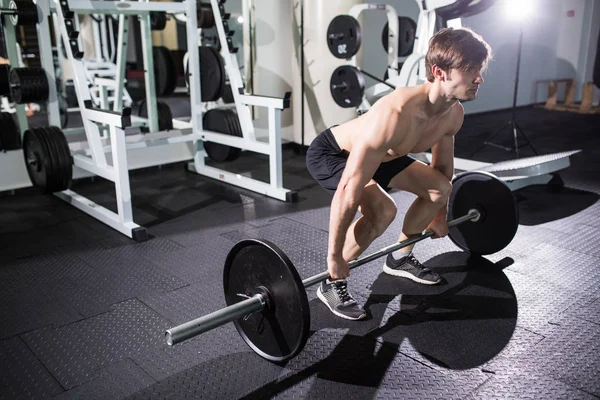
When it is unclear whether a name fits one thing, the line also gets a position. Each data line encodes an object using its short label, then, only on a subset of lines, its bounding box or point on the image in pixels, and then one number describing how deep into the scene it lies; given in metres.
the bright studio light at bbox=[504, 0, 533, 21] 6.40
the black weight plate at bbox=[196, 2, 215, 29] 4.29
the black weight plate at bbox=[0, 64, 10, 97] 3.46
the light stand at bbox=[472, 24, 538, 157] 4.66
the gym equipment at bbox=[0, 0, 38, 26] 3.17
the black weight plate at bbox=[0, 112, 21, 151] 3.63
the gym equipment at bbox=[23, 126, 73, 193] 3.08
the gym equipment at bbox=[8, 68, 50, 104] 3.22
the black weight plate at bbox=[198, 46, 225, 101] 3.82
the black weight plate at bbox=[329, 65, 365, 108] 4.17
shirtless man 1.62
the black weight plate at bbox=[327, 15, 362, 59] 4.08
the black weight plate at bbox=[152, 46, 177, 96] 4.67
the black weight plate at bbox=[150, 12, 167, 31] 5.07
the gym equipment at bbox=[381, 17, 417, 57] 4.89
